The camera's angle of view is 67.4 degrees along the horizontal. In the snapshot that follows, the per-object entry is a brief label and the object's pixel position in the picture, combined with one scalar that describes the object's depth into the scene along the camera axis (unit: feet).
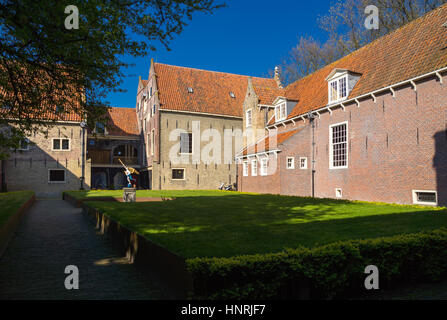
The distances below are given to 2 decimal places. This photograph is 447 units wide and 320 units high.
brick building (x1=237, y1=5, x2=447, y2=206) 46.73
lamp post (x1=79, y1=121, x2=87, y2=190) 101.60
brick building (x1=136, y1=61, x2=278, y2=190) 103.91
